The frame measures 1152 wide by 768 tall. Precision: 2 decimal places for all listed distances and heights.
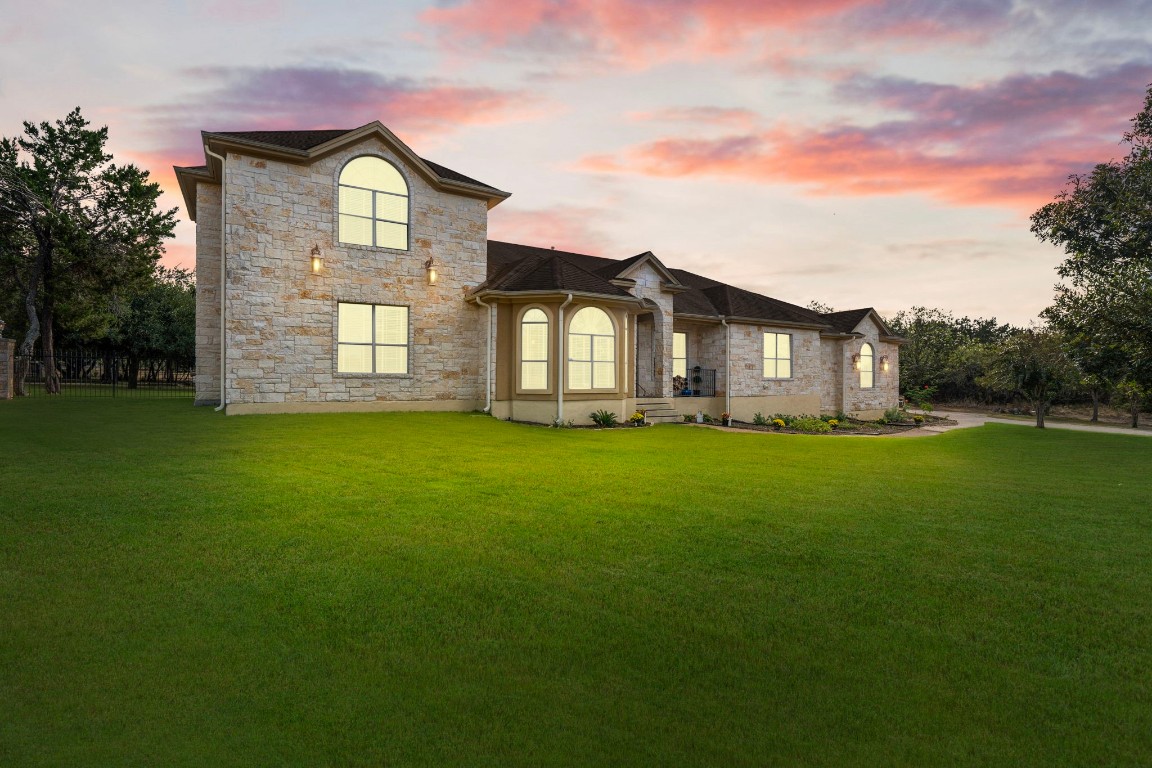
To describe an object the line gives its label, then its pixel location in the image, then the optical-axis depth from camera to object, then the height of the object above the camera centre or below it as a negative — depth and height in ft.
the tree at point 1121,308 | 44.09 +6.94
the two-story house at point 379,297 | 46.78 +8.33
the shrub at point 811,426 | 64.34 -4.28
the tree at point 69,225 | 79.61 +23.74
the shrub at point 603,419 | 53.06 -2.96
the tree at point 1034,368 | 71.31 +3.05
